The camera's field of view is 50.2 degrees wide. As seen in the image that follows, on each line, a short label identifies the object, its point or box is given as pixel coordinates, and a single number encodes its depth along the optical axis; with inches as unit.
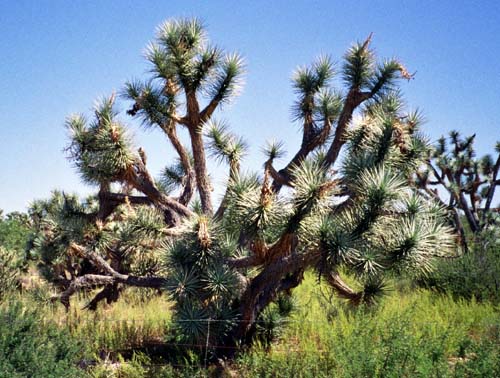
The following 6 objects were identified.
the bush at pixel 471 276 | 372.2
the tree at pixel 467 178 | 706.8
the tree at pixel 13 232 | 752.3
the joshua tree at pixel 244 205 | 202.2
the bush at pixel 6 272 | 391.9
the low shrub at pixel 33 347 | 197.3
